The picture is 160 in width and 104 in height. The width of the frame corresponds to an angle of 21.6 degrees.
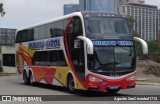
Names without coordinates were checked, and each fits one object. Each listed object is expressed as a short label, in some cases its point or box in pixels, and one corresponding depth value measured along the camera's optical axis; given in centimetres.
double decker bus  1941
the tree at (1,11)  5719
